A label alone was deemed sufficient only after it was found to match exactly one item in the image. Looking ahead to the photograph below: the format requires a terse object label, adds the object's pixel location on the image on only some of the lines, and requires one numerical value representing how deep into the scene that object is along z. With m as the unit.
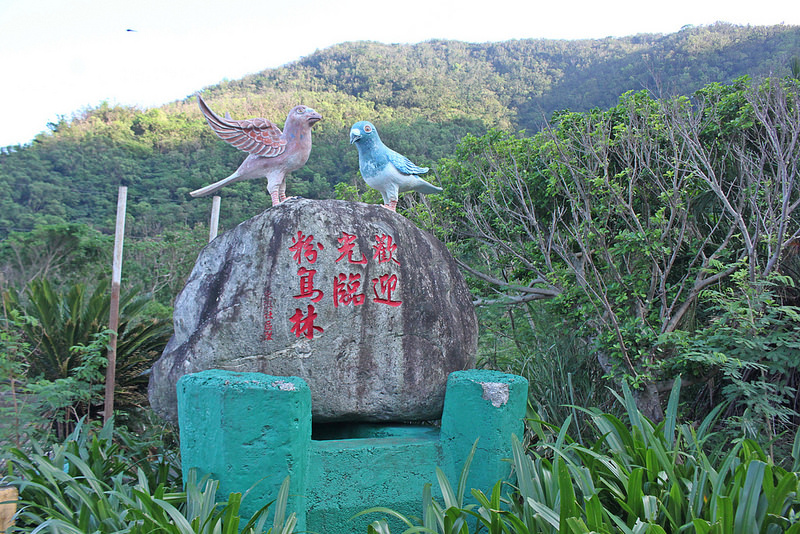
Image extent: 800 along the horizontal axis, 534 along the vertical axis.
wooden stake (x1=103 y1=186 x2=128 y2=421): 4.39
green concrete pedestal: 2.82
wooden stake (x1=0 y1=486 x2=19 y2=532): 2.57
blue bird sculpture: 3.97
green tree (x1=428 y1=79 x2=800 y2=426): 4.48
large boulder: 3.31
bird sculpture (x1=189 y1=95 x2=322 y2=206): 3.82
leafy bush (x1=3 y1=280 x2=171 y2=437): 4.79
